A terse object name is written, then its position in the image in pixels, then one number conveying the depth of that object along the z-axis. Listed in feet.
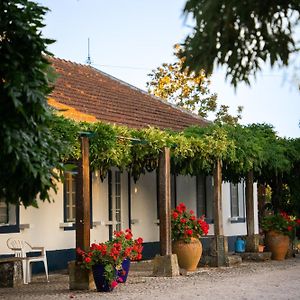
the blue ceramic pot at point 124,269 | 46.16
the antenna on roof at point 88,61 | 84.18
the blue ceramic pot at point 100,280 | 43.98
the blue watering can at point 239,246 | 77.21
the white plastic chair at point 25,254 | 48.81
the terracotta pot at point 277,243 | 67.28
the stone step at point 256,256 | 66.59
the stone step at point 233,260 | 61.07
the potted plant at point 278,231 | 67.26
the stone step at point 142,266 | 58.70
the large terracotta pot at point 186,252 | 55.83
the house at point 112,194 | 56.59
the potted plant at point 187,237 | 55.88
